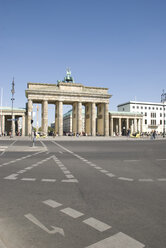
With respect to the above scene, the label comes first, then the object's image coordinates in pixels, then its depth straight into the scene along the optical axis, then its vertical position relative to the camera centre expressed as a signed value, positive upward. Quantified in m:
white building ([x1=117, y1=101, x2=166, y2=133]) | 115.00 +9.43
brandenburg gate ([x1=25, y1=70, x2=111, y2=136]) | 66.87 +9.74
